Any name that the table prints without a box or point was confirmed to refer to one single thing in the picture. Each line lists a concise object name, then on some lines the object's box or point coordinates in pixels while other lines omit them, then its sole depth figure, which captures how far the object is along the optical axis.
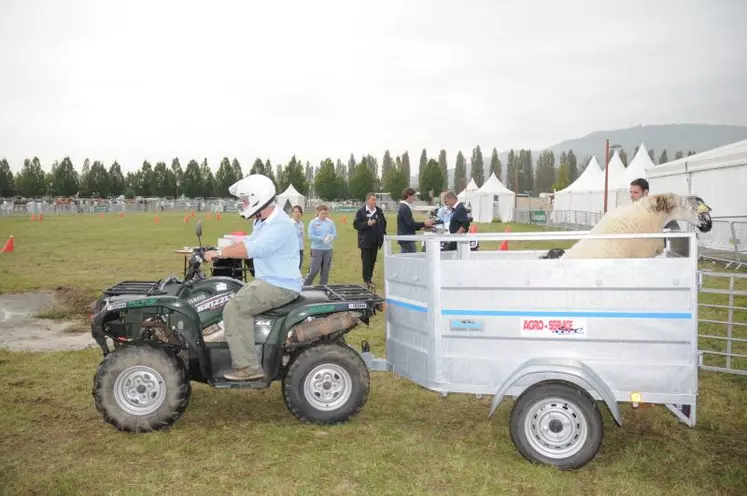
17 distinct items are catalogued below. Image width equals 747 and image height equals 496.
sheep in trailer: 5.49
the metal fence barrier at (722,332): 6.91
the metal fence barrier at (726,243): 15.94
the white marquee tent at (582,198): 38.31
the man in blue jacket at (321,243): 12.70
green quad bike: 5.38
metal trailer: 4.43
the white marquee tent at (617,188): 34.50
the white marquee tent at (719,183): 17.28
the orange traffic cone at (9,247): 21.25
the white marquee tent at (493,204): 49.19
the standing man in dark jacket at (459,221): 11.08
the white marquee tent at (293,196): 75.73
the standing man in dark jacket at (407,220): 12.04
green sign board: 46.12
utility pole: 32.38
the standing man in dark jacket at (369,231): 12.74
